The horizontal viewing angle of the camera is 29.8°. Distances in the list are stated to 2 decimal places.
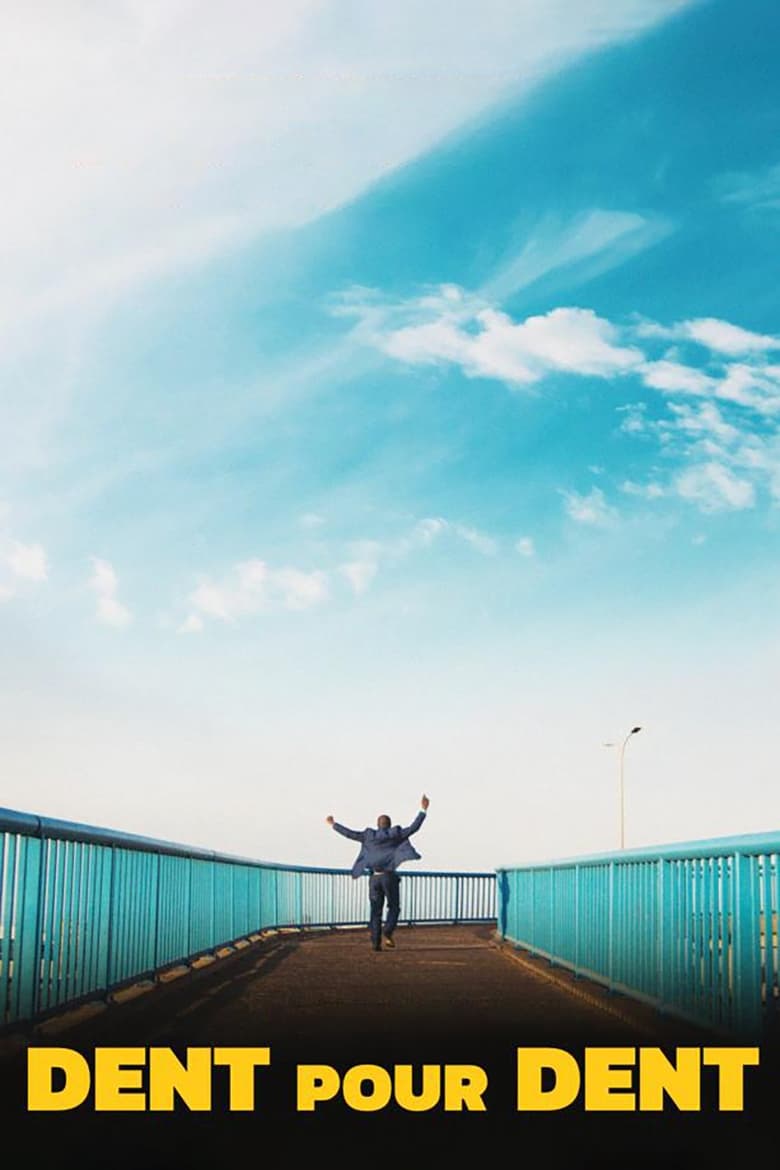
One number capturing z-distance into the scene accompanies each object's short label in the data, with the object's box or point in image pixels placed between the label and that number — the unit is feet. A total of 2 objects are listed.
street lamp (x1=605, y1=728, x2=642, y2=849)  170.84
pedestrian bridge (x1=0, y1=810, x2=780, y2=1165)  20.90
